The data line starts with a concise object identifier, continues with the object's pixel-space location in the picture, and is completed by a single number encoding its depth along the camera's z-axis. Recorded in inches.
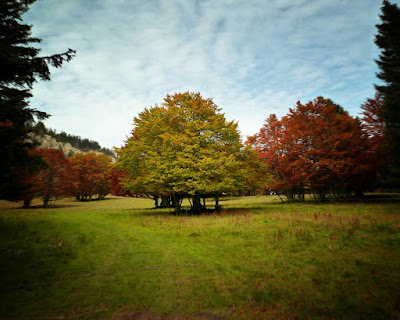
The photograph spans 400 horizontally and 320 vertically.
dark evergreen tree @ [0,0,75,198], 303.3
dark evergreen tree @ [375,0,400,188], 767.7
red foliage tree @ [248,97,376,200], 948.0
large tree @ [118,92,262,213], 767.1
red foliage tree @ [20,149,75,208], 1505.9
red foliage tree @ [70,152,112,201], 2317.9
